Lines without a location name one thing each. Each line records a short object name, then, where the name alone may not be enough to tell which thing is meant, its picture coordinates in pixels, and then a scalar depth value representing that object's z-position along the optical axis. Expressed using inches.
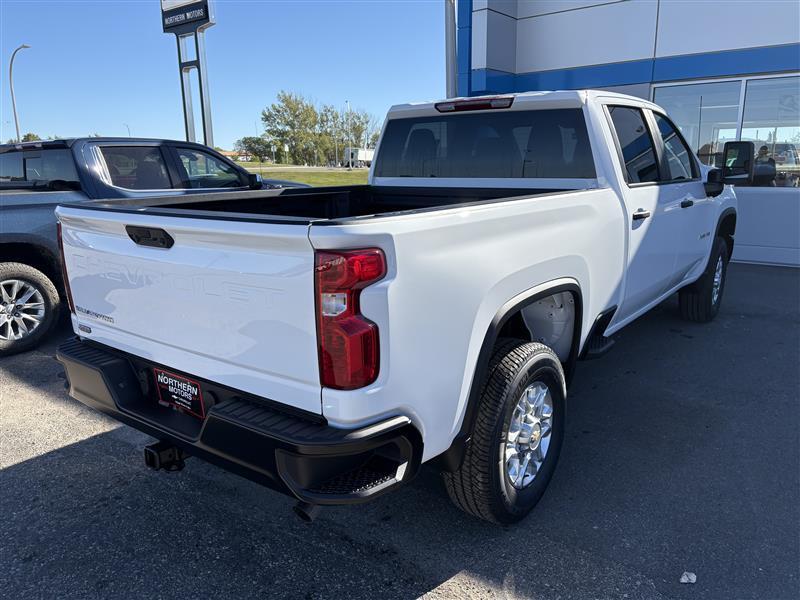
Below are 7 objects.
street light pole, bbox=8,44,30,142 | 1171.6
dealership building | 349.4
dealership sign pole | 478.6
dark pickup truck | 204.4
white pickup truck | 74.5
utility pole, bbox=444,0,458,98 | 376.2
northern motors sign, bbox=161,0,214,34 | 475.5
